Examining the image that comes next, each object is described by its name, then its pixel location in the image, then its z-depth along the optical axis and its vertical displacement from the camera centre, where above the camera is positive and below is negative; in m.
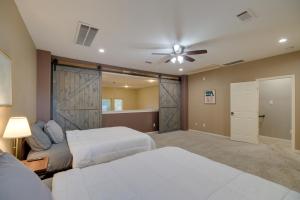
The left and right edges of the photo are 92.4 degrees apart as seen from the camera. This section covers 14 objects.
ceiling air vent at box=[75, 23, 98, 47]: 2.59 +1.30
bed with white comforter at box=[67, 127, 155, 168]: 2.23 -0.78
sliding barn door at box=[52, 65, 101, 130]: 4.14 +0.06
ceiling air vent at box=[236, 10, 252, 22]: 2.14 +1.28
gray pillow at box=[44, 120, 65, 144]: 2.72 -0.63
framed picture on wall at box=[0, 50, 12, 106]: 1.49 +0.21
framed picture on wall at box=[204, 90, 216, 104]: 5.78 +0.14
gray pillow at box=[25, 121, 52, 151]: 2.28 -0.66
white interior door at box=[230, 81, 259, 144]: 4.57 -0.39
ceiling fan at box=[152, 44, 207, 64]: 3.22 +1.06
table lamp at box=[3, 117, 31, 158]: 1.62 -0.33
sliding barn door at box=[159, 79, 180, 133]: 6.28 -0.24
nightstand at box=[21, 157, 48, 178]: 1.71 -0.82
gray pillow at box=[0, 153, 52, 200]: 0.77 -0.50
